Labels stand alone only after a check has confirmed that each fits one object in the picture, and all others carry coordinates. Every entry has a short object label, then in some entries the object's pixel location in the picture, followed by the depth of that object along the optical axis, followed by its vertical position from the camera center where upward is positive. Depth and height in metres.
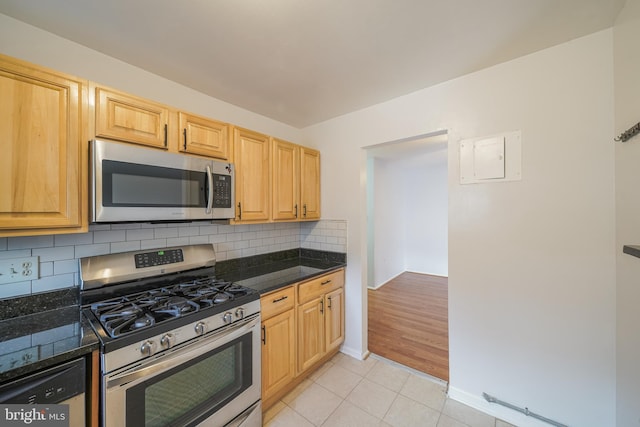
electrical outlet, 1.24 -0.28
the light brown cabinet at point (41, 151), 1.05 +0.32
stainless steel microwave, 1.26 +0.19
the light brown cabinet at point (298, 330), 1.76 -0.99
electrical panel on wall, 1.63 +0.39
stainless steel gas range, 1.07 -0.65
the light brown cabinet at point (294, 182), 2.25 +0.34
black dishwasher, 0.83 -0.64
